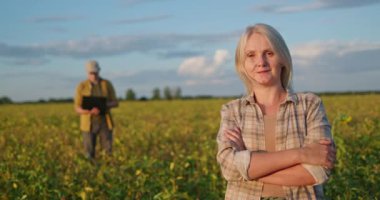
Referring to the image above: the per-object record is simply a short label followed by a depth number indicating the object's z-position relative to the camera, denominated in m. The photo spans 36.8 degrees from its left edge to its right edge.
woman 2.56
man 8.90
